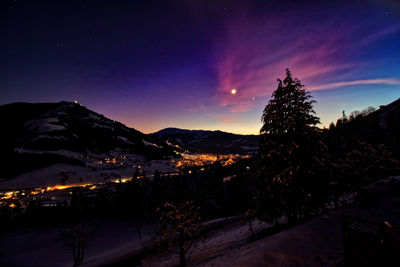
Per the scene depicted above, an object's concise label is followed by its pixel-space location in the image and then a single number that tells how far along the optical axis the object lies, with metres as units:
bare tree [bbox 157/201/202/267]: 21.28
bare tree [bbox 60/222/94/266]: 39.26
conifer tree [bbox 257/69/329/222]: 15.37
